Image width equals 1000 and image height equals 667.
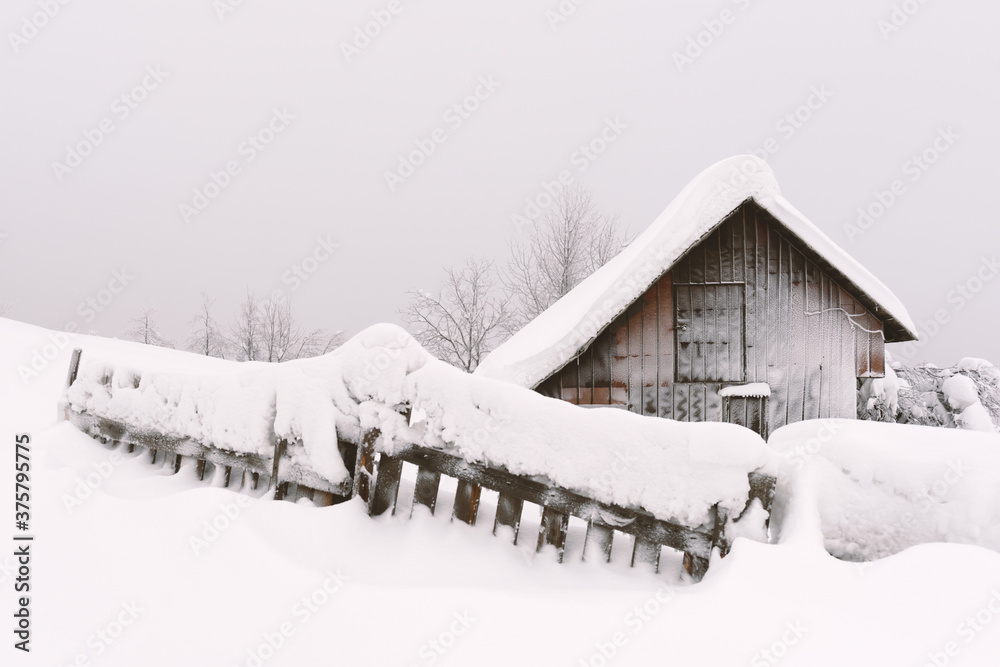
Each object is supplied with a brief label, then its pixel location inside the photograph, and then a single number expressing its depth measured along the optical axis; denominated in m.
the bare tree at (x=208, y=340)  41.88
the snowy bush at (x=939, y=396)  15.79
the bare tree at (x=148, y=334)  42.38
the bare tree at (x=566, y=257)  24.56
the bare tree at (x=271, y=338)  40.68
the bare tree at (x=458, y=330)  29.08
